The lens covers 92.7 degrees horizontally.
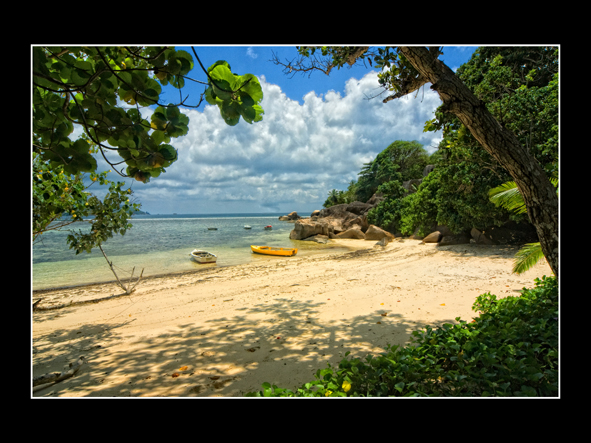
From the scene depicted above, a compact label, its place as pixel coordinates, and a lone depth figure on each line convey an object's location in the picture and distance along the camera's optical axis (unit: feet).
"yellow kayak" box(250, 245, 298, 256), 54.90
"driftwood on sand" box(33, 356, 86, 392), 9.27
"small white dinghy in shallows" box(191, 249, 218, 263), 48.91
